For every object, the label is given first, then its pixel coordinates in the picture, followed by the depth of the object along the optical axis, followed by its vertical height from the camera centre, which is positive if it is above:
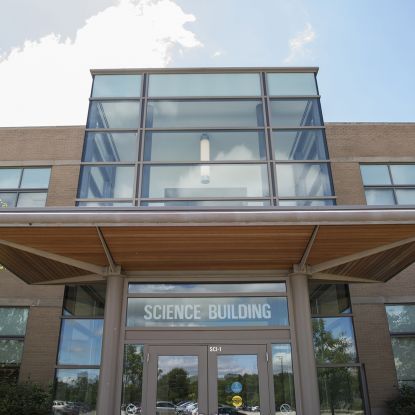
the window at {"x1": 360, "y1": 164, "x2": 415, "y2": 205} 15.56 +7.08
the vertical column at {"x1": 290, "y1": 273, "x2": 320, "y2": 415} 9.31 +1.42
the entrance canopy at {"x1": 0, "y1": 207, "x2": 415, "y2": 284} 8.19 +3.17
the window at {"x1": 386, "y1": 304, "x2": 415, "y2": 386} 13.30 +2.15
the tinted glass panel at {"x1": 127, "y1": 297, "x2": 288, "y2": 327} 10.22 +2.18
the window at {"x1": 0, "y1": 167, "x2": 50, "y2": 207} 15.75 +7.24
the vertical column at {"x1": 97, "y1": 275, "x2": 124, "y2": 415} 9.32 +1.44
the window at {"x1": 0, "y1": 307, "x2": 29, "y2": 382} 13.50 +2.28
